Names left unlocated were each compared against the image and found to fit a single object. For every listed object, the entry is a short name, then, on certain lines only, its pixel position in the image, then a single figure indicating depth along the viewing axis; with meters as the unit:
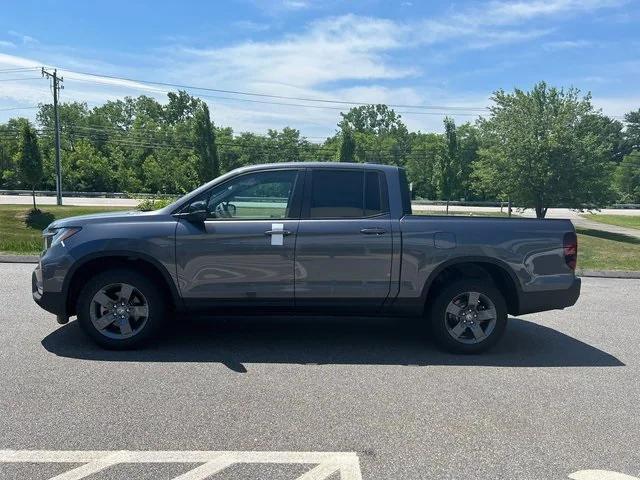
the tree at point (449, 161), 41.50
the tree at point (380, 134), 71.81
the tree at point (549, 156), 24.62
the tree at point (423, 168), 63.22
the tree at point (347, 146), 45.91
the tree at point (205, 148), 41.88
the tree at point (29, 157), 25.97
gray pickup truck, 5.12
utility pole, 38.75
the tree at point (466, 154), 51.49
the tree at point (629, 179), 68.81
